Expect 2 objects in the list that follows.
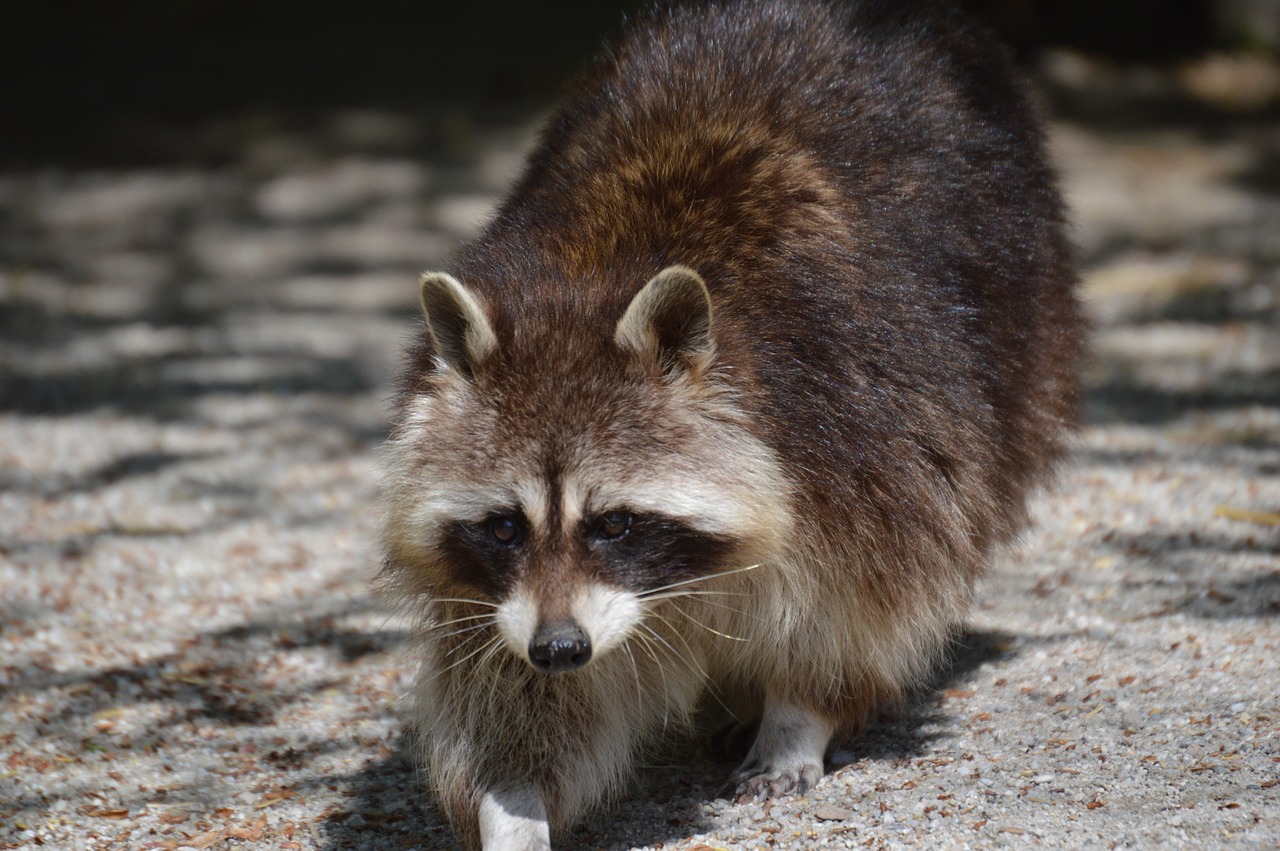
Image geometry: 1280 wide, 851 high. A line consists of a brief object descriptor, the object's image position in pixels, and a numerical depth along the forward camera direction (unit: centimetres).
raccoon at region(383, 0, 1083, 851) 639
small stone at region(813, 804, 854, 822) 679
